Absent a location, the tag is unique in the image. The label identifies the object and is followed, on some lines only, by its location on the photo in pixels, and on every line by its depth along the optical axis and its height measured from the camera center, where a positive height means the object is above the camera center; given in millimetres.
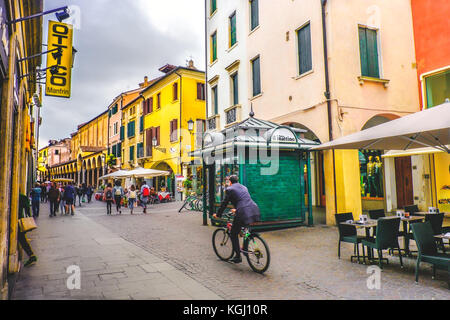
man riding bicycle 5914 -488
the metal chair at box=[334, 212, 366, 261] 6266 -1061
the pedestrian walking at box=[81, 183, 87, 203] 27788 -161
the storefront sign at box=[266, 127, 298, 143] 9977 +1499
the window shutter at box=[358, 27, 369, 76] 11758 +4770
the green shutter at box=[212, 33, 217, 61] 19625 +8477
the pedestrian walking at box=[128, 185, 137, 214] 17578 -491
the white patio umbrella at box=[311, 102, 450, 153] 5191 +890
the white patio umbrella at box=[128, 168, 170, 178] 22375 +903
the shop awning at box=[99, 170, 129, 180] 22930 +879
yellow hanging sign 7857 +3174
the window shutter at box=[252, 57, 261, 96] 15438 +5188
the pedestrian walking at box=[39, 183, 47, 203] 26677 -353
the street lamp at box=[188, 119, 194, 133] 18500 +3461
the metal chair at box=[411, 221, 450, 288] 4843 -1024
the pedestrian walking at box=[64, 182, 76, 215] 16938 -393
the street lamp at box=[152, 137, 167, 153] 26844 +3467
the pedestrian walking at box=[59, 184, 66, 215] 17692 -745
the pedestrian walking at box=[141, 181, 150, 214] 17522 -451
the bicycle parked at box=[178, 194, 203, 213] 17359 -995
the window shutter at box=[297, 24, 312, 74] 12289 +5199
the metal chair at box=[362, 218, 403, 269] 5621 -999
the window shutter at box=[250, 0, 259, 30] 15672 +8410
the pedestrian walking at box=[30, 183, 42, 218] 15672 -426
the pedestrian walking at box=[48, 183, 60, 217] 16578 -422
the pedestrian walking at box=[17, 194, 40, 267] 6327 -997
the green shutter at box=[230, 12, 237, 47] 17608 +8495
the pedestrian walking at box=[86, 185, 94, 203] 29000 -455
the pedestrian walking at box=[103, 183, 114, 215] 17375 -567
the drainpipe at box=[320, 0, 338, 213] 11008 +3495
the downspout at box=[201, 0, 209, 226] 12086 -548
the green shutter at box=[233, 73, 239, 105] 17214 +5071
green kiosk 9891 +605
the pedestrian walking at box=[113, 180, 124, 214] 17594 -468
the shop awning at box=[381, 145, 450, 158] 10259 +912
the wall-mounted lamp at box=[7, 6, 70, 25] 6992 +4005
